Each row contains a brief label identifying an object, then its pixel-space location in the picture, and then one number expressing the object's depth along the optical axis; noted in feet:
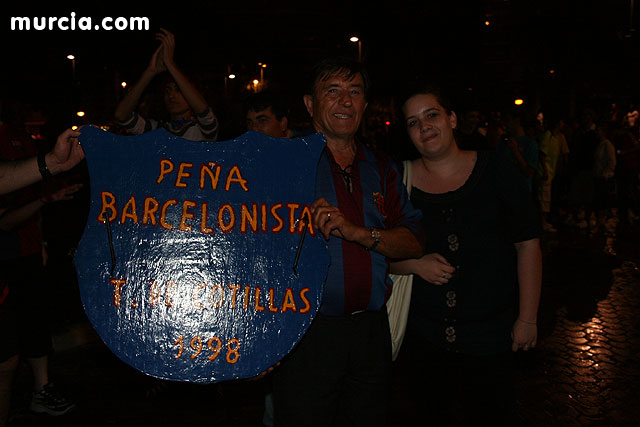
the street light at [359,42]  90.17
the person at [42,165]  7.43
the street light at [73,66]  73.05
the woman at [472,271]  8.20
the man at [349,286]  7.55
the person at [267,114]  12.78
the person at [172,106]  10.96
